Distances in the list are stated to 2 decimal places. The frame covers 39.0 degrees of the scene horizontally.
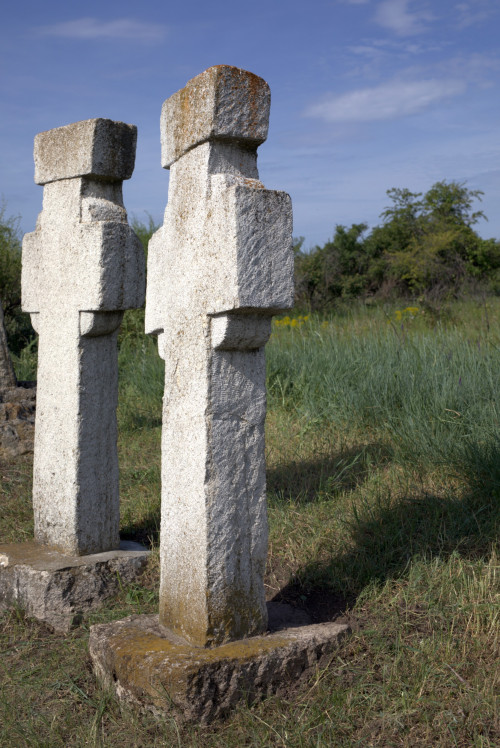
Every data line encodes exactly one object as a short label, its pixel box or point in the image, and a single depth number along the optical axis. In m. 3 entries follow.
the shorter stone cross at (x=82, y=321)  3.62
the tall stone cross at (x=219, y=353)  2.45
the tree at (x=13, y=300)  11.10
